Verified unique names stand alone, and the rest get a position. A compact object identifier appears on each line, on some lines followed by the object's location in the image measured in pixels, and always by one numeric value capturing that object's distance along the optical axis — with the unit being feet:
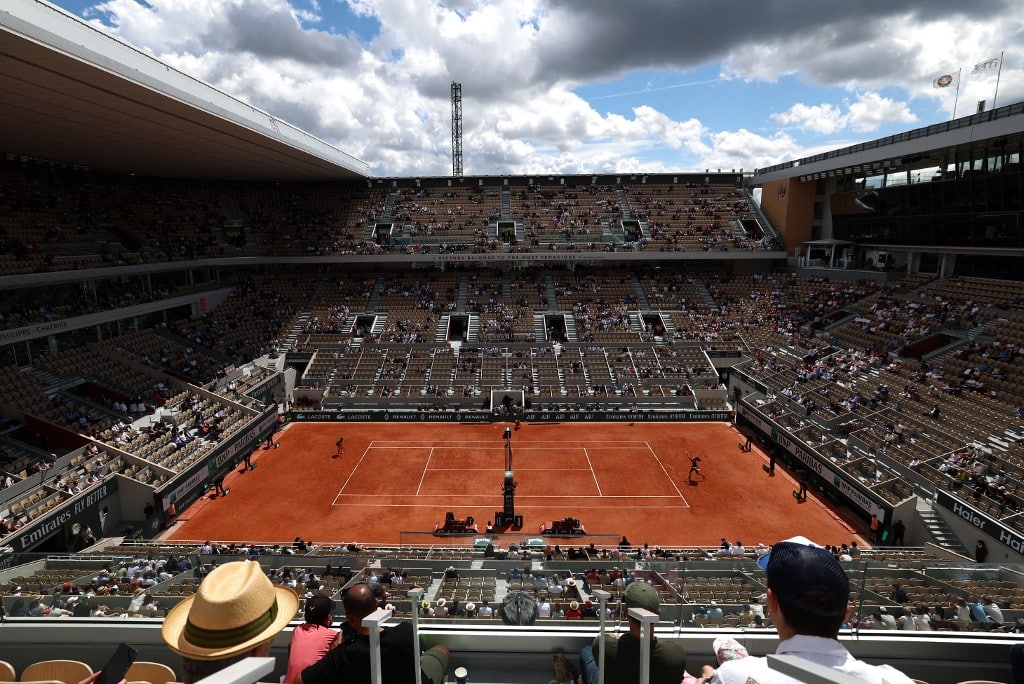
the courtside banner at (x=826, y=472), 68.03
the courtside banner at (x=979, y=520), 54.13
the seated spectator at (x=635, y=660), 13.14
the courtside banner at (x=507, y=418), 113.29
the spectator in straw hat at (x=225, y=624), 8.92
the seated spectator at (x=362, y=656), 11.93
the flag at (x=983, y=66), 97.96
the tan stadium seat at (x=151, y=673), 16.47
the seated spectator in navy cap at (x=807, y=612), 7.08
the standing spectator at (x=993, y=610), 24.89
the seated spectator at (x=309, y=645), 14.12
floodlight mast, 226.11
